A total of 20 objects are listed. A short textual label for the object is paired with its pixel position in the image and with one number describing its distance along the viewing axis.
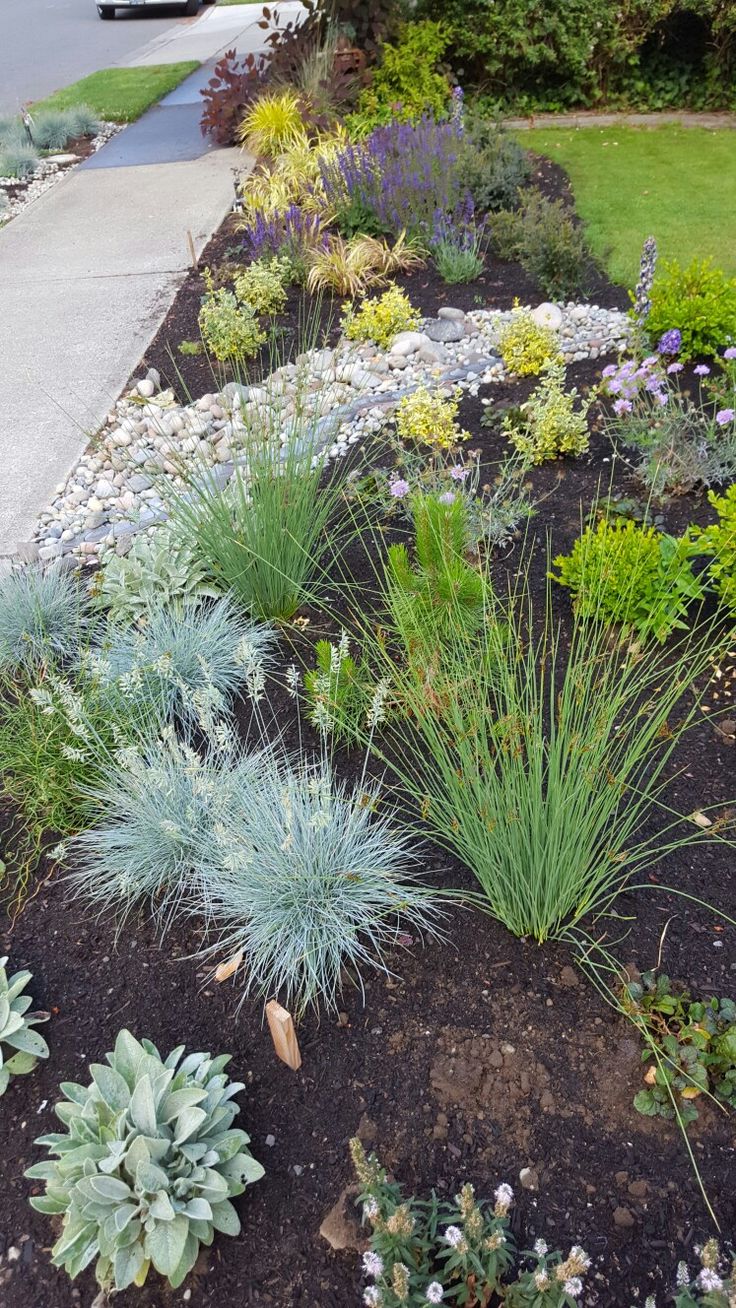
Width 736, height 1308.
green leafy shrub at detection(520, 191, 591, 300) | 5.48
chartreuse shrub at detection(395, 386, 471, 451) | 4.16
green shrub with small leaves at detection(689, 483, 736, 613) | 3.01
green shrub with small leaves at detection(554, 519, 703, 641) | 3.04
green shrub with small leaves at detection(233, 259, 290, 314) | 5.61
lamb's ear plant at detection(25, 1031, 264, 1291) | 1.75
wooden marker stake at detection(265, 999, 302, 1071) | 1.94
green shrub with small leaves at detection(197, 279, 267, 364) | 5.16
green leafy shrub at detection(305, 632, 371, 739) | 2.72
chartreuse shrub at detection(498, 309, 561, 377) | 4.80
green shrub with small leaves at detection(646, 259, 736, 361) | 4.51
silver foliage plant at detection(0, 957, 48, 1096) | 2.17
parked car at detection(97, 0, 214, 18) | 18.63
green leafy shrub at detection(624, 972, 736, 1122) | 1.98
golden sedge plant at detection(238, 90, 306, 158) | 8.21
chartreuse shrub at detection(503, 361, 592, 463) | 4.04
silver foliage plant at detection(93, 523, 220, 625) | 3.43
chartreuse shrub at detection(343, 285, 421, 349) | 5.28
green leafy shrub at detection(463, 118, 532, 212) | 6.73
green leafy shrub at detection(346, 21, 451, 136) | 9.06
